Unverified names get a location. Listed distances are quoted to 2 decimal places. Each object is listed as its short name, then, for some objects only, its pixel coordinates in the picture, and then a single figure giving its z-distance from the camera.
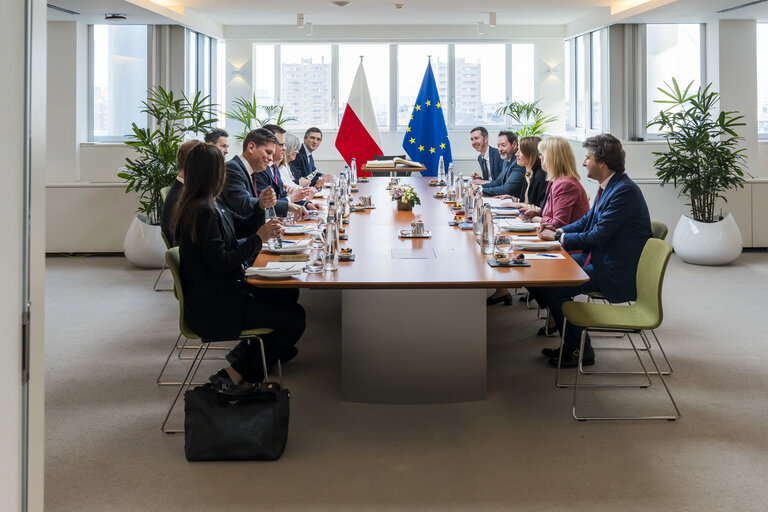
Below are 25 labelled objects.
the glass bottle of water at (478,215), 5.11
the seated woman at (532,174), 6.81
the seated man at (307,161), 9.03
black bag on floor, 3.54
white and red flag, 11.84
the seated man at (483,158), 8.68
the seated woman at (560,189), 5.65
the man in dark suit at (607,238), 4.73
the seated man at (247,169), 5.56
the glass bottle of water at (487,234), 4.53
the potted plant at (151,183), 8.01
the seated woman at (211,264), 3.95
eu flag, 11.98
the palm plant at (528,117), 12.53
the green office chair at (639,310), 4.05
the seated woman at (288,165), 7.45
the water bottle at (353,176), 8.60
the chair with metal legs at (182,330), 3.95
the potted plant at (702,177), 8.20
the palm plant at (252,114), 12.25
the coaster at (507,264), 4.12
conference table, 4.20
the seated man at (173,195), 5.13
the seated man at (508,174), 7.77
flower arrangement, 6.35
